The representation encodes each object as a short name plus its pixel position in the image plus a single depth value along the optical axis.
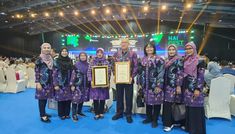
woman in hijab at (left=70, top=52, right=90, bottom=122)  2.56
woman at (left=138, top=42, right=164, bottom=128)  2.28
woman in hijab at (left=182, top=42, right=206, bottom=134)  2.02
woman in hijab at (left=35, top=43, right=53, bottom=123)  2.47
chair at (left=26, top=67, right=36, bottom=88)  5.15
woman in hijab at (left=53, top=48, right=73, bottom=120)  2.51
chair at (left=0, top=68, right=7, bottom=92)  4.43
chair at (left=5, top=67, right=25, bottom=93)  4.37
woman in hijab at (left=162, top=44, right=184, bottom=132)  2.15
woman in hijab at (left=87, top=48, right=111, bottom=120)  2.58
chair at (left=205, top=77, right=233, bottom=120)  2.65
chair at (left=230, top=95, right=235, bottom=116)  2.84
